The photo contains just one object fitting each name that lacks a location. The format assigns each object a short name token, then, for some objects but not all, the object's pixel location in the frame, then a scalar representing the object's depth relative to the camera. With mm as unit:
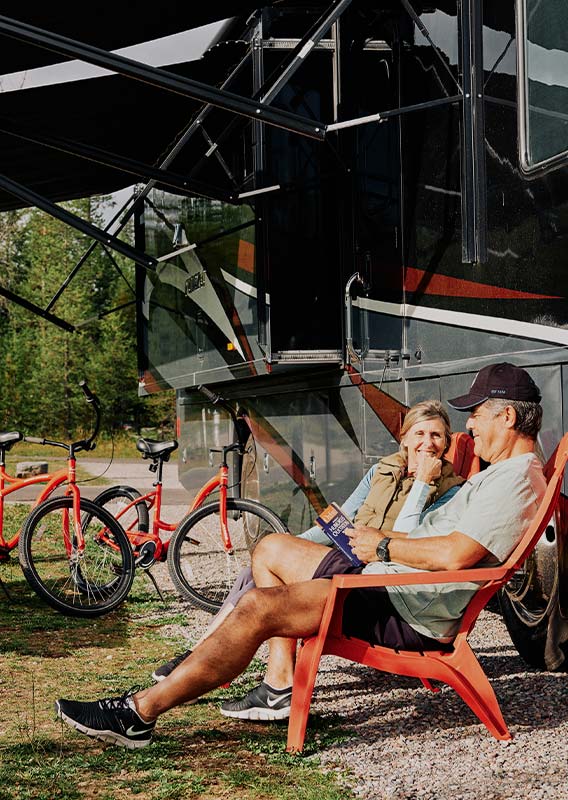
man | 3371
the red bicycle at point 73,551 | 5801
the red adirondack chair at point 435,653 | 3412
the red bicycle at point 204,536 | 5852
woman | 3965
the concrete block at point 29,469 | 17120
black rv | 4211
